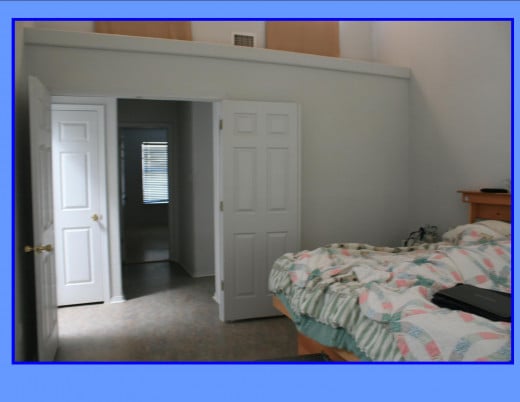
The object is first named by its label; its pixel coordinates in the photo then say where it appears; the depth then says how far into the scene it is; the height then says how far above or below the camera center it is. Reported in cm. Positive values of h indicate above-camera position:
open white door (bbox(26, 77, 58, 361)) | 255 -26
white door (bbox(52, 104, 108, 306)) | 409 -23
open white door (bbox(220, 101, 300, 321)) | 377 -18
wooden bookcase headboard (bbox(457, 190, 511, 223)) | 339 -25
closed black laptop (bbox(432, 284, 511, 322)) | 182 -56
